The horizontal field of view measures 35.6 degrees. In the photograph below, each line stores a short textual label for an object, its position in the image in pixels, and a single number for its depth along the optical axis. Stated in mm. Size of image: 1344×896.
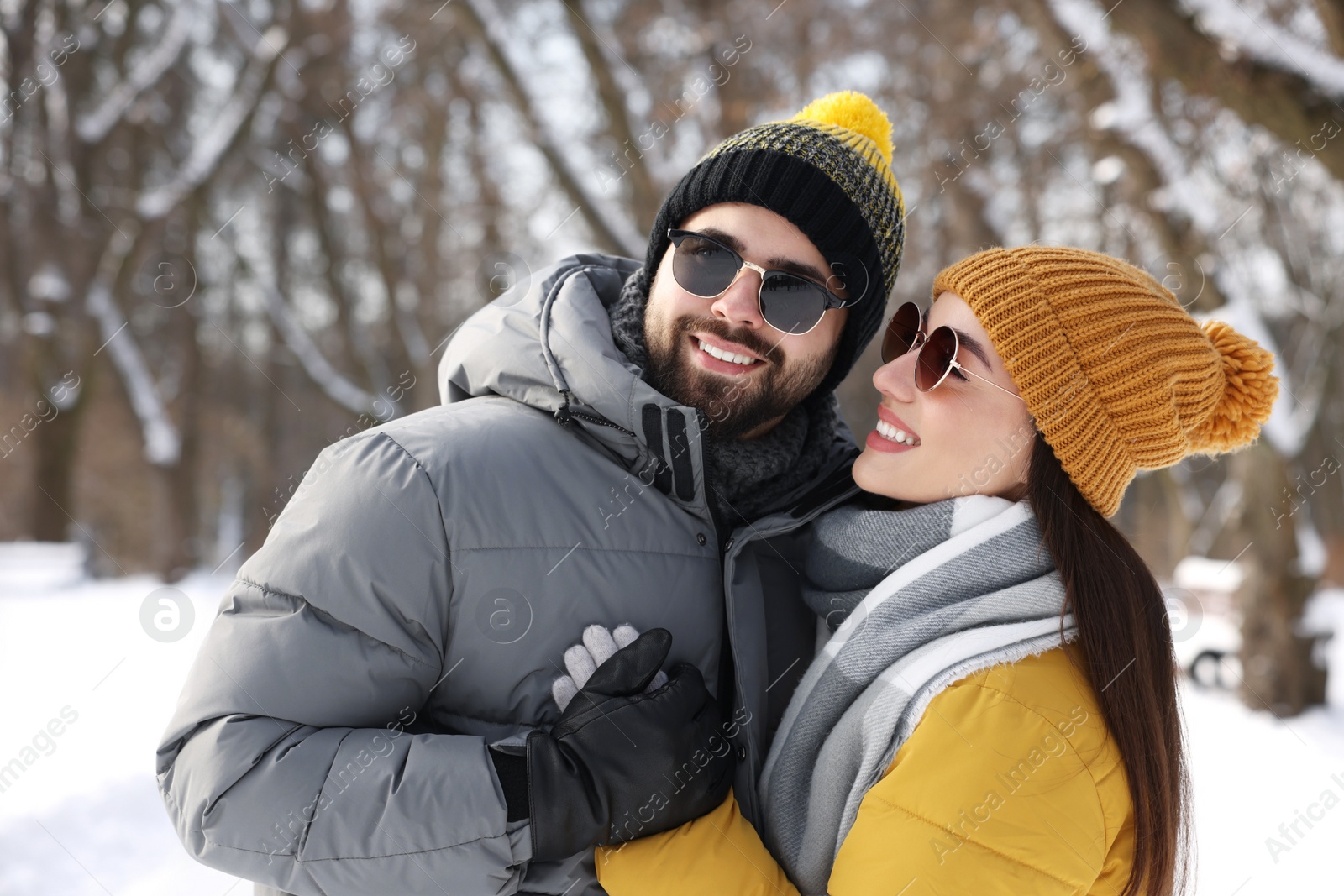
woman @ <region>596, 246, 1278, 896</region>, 1337
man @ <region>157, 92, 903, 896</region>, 1340
